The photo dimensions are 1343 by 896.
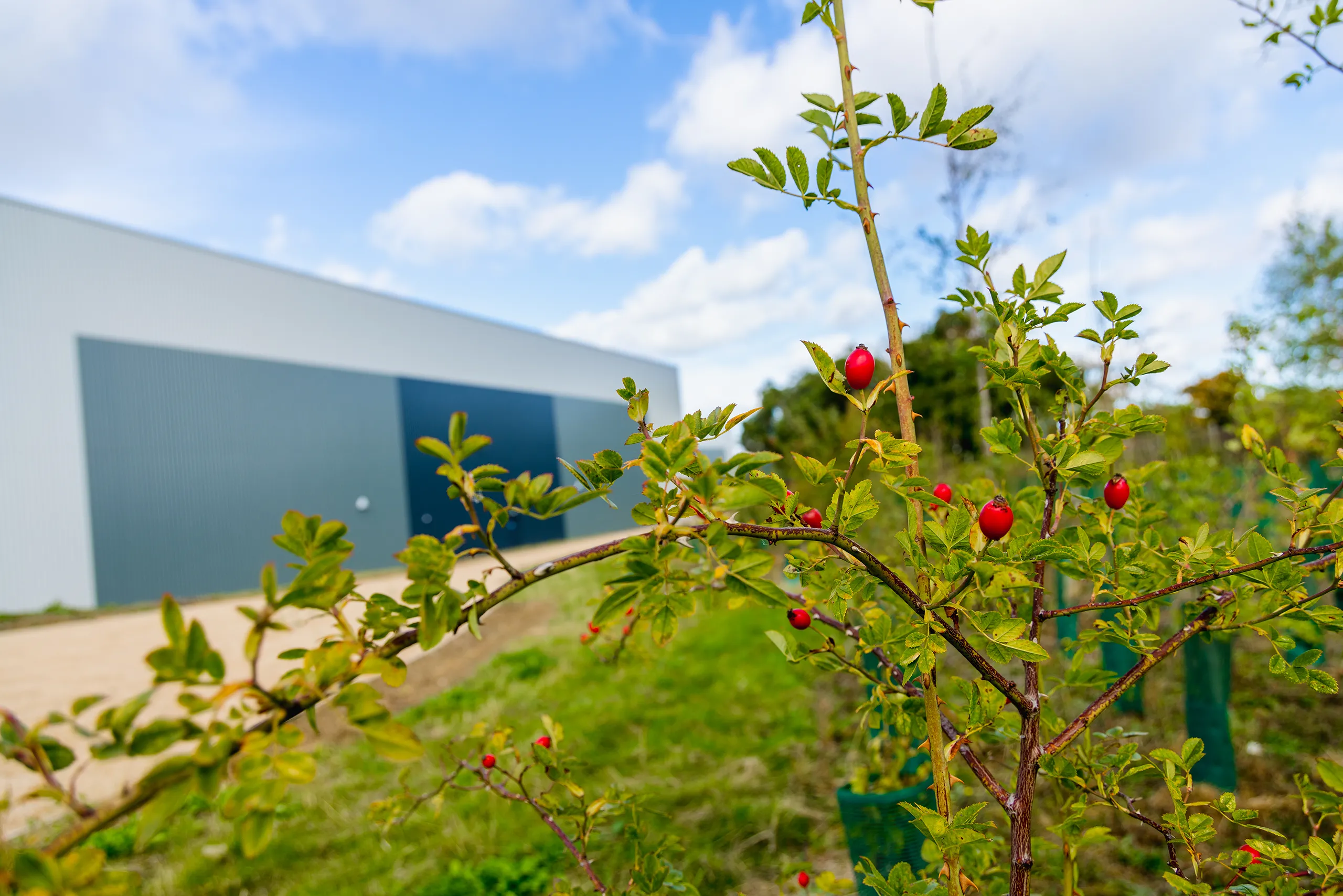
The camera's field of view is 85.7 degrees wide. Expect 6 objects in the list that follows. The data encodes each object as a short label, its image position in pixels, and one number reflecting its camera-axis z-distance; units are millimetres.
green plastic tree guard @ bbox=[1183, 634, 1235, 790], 2283
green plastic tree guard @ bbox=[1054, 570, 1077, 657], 2965
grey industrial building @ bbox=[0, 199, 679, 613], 11961
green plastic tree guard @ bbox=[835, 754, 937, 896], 1860
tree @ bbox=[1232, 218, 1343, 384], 4297
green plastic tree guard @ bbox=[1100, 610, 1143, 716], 2613
